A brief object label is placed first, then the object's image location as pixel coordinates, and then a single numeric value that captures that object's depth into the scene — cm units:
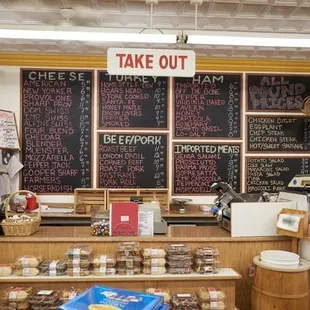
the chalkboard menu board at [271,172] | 585
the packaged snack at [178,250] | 318
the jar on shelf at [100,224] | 334
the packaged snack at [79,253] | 309
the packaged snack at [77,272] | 309
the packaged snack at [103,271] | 310
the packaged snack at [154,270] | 314
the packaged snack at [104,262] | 311
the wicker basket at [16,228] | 325
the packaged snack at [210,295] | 303
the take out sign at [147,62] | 345
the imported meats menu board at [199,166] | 578
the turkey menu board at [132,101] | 573
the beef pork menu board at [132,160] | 571
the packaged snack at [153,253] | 314
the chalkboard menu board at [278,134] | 585
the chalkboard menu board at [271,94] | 586
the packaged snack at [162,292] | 303
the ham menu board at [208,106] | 579
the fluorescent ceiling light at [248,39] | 349
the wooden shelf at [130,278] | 305
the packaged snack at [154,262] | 315
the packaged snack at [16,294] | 293
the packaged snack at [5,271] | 308
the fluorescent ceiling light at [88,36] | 342
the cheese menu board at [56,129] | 565
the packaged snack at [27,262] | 308
